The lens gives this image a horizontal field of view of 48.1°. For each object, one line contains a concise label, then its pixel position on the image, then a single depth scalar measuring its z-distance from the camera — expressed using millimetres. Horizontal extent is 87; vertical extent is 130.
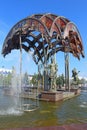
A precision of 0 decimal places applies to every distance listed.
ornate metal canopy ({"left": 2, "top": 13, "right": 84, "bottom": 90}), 14605
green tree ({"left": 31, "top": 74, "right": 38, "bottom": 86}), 35217
